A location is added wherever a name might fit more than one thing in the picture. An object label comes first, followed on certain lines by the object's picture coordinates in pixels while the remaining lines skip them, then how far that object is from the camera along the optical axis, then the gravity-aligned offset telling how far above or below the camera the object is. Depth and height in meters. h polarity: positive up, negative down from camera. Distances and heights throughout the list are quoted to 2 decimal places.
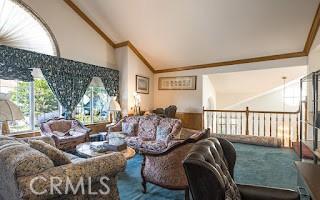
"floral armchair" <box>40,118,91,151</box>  3.12 -0.75
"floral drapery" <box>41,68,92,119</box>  3.47 +0.34
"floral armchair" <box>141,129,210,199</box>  1.78 -0.82
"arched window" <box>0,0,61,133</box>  3.05 +1.18
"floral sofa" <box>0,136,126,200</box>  1.11 -0.62
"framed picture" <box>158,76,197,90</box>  4.90 +0.60
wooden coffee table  2.23 -0.83
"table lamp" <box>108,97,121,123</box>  4.04 -0.18
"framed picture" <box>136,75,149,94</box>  4.93 +0.53
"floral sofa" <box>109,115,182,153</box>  2.98 -0.71
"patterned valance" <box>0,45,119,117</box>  2.94 +0.66
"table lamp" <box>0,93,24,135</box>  1.75 -0.14
